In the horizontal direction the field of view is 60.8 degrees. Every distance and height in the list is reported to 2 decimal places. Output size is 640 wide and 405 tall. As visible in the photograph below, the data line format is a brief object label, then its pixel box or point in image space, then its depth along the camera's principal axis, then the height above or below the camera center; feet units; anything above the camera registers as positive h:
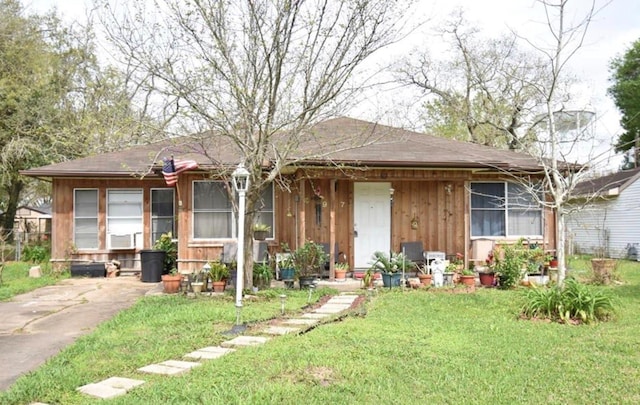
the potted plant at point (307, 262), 33.01 -2.29
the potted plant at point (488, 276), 34.32 -3.31
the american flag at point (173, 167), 34.22 +3.71
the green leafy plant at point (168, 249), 40.96 -1.80
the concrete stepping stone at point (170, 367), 15.90 -4.25
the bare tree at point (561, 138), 25.95 +4.85
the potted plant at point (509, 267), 32.89 -2.64
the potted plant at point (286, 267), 33.55 -2.63
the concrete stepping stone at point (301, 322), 22.46 -4.06
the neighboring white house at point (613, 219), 64.28 +0.43
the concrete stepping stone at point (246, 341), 19.11 -4.16
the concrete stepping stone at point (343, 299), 28.19 -3.99
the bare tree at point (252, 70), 26.99 +7.99
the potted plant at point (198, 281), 31.40 -3.26
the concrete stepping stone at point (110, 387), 14.12 -4.34
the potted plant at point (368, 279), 32.86 -3.30
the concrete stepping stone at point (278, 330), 20.84 -4.11
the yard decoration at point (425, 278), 33.63 -3.36
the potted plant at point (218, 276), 31.76 -2.99
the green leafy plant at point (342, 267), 36.32 -2.86
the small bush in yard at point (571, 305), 22.74 -3.49
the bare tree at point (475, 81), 75.66 +21.30
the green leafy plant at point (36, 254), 52.95 -2.74
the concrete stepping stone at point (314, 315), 23.88 -4.05
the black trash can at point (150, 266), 39.42 -2.93
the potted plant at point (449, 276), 34.42 -3.31
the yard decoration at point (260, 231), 37.42 -0.43
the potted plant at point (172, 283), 32.27 -3.42
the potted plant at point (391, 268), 32.86 -2.66
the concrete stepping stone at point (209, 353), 17.49 -4.21
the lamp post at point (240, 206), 23.77 +0.84
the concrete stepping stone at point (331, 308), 25.32 -4.04
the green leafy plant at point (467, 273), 34.01 -3.09
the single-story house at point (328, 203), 37.11 +1.61
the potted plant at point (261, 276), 32.37 -3.06
